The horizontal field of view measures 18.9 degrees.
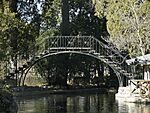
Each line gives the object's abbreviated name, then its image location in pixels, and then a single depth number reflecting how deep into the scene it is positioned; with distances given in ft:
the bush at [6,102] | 65.39
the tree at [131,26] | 127.85
